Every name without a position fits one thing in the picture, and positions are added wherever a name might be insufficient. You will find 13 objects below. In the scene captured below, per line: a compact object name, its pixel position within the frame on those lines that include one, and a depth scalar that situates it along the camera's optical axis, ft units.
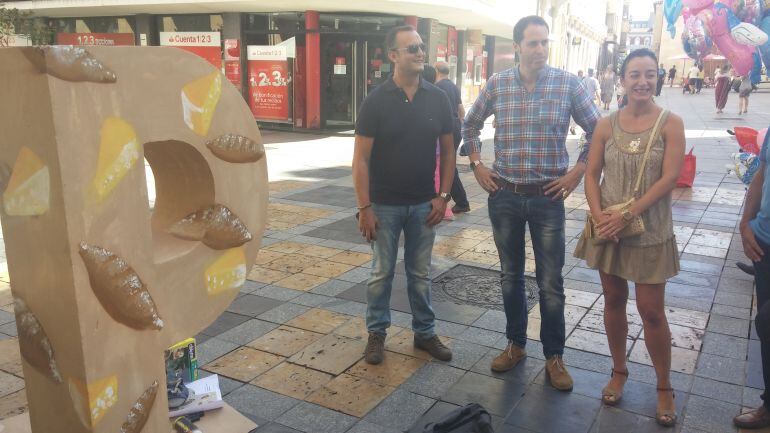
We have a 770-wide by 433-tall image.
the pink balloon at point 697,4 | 24.67
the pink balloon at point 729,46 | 23.52
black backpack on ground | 8.81
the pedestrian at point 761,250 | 10.32
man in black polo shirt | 11.88
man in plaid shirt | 11.50
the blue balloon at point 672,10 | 29.94
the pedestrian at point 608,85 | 74.79
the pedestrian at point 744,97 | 67.52
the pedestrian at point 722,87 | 70.74
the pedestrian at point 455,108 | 24.80
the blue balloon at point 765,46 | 21.74
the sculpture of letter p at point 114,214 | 5.36
